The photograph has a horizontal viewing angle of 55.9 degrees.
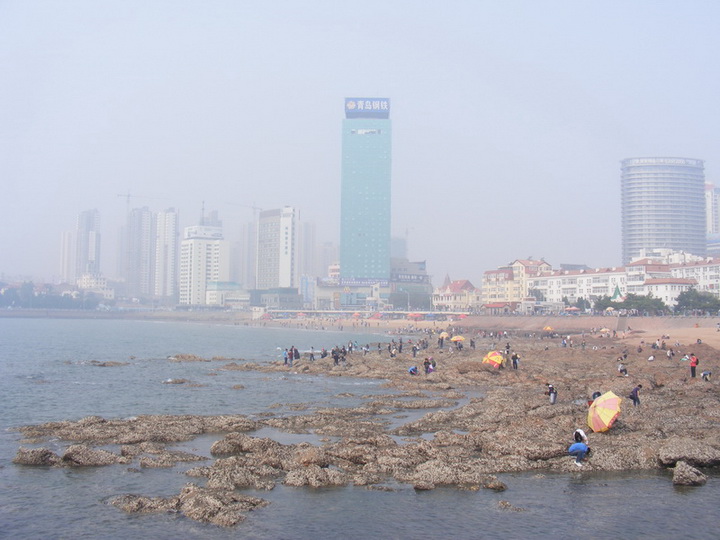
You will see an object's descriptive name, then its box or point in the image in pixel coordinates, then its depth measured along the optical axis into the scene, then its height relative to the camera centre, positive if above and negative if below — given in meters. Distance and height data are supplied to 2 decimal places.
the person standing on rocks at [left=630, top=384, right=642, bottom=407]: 28.67 -4.19
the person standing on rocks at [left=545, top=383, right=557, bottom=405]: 30.35 -4.31
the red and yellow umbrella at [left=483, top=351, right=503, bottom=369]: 45.54 -4.21
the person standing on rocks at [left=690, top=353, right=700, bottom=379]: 38.59 -3.83
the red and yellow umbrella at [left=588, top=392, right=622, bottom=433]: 22.86 -3.86
